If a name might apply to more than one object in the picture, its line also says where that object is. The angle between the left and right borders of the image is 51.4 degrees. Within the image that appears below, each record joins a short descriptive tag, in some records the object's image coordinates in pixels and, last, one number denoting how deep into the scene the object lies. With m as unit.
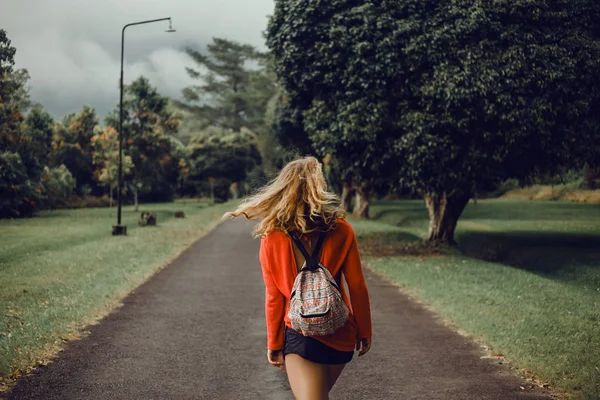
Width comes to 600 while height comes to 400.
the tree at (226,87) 71.81
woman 3.26
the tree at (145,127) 36.62
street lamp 21.07
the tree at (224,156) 61.59
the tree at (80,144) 25.32
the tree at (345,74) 14.83
